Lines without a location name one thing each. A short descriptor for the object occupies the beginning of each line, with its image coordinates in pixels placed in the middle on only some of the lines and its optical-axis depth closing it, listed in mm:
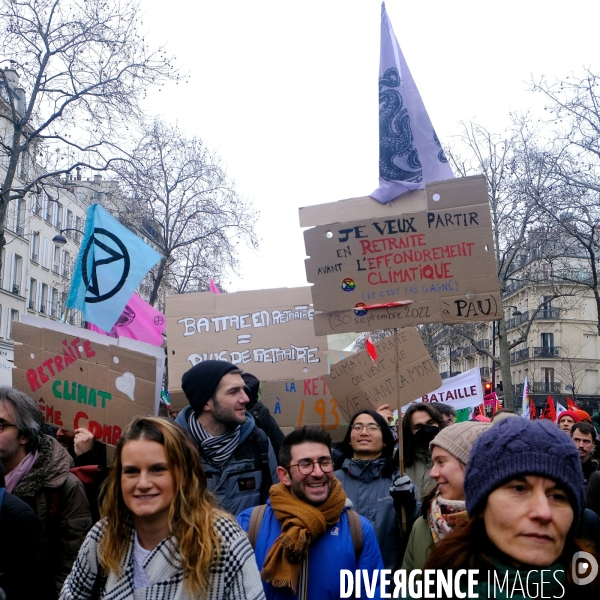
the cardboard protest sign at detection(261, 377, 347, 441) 6316
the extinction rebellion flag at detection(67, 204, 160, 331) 6160
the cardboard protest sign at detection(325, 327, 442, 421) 5711
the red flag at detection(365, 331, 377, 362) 5949
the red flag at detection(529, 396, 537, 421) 15561
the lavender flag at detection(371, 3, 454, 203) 5262
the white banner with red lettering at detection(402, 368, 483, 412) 10680
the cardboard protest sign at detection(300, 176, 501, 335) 4758
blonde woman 2424
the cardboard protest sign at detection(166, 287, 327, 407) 6418
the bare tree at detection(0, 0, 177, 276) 16094
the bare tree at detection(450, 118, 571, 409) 21833
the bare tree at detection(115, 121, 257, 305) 27344
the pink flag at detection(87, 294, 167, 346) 7594
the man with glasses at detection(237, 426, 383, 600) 3078
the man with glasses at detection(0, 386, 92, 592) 3658
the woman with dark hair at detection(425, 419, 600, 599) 1921
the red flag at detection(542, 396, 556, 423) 13769
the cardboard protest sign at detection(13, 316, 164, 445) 5188
